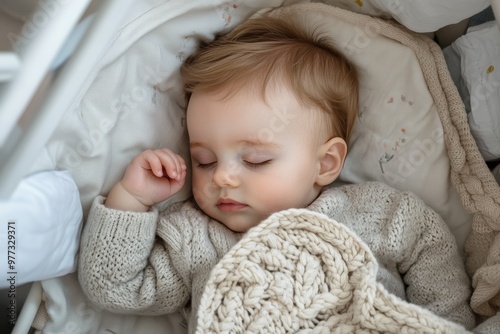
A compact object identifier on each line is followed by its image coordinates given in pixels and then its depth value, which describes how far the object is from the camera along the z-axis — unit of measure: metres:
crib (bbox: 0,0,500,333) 1.01
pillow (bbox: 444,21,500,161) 1.11
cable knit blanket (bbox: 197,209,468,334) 0.90
